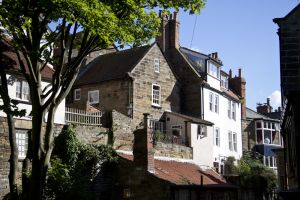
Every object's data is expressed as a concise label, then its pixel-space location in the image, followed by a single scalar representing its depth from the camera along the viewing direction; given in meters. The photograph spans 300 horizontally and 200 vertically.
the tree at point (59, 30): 15.77
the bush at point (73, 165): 26.25
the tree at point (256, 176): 41.03
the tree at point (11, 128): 16.83
